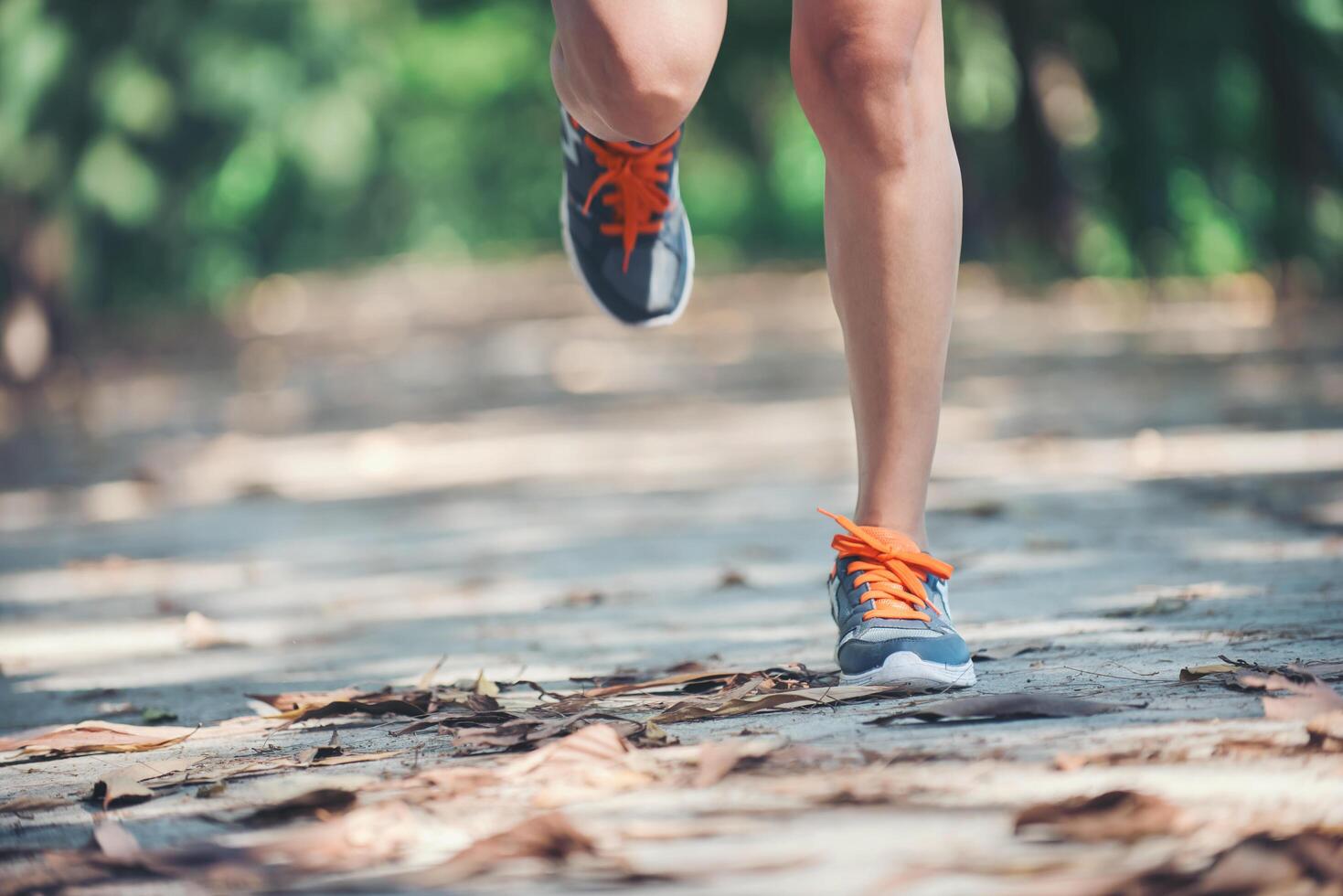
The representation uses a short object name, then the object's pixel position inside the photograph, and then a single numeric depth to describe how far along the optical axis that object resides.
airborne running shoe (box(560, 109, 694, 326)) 3.64
